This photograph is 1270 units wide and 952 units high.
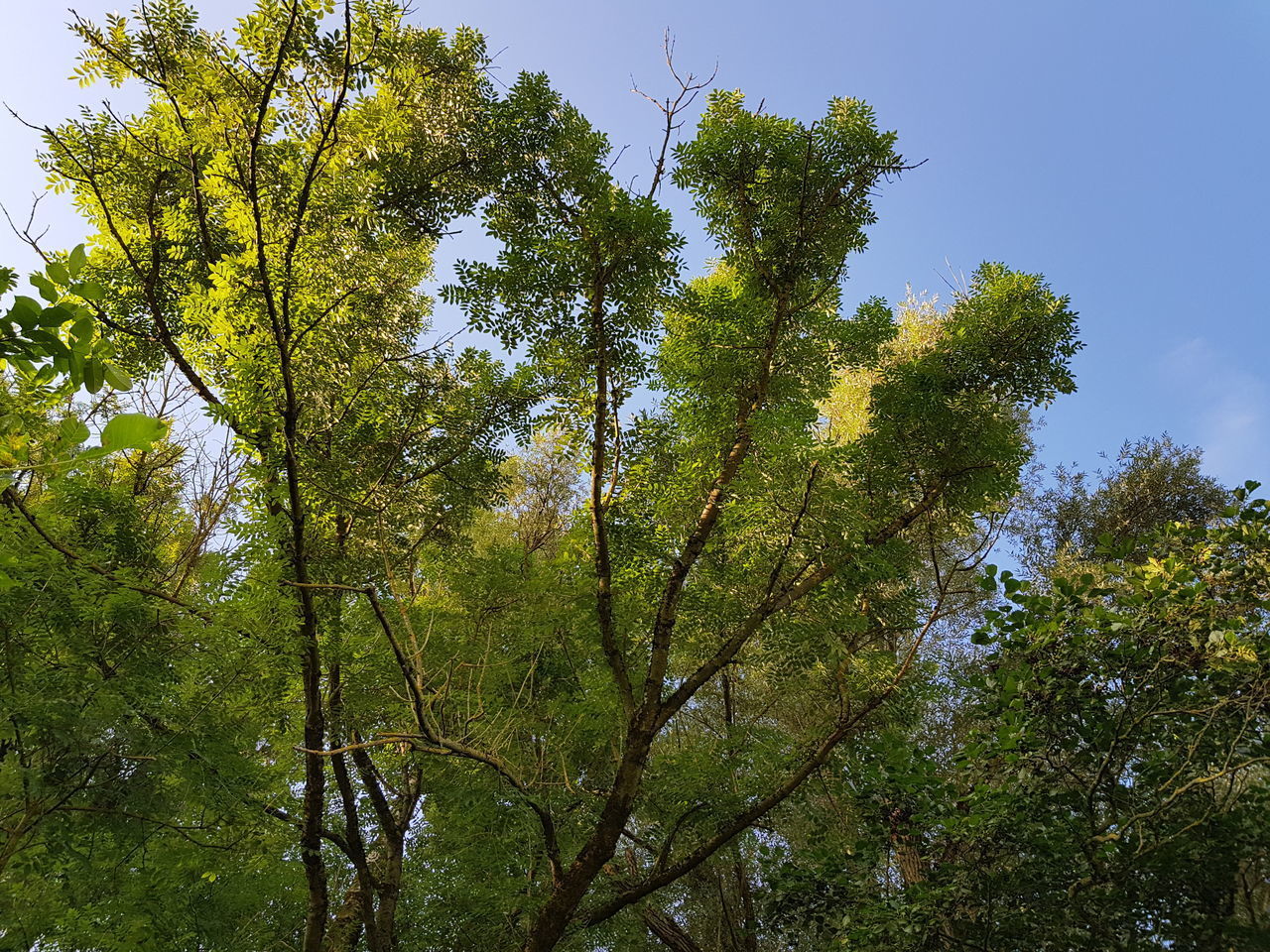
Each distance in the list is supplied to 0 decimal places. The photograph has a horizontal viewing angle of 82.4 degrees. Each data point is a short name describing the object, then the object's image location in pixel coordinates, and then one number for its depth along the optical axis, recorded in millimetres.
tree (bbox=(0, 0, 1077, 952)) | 4270
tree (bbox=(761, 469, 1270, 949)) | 3105
